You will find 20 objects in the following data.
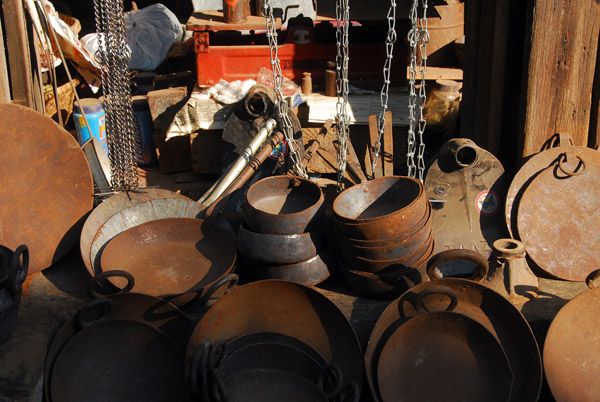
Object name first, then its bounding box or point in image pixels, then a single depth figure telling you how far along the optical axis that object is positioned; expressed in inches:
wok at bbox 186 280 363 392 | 101.6
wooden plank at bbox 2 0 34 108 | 150.1
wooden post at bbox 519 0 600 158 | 124.9
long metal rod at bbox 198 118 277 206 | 143.7
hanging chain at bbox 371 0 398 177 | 128.0
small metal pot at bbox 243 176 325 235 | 114.6
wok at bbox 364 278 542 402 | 97.7
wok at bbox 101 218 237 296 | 120.0
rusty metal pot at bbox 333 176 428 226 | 120.3
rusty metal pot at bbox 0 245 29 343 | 97.1
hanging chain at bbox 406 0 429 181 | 118.0
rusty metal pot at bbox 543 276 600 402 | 99.8
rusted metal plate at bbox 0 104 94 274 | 127.0
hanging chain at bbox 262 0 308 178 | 123.6
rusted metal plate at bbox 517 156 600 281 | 121.7
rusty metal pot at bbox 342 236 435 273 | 110.7
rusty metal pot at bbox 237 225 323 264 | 114.2
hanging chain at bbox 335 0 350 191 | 127.8
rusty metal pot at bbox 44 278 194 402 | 106.2
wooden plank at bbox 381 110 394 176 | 148.9
